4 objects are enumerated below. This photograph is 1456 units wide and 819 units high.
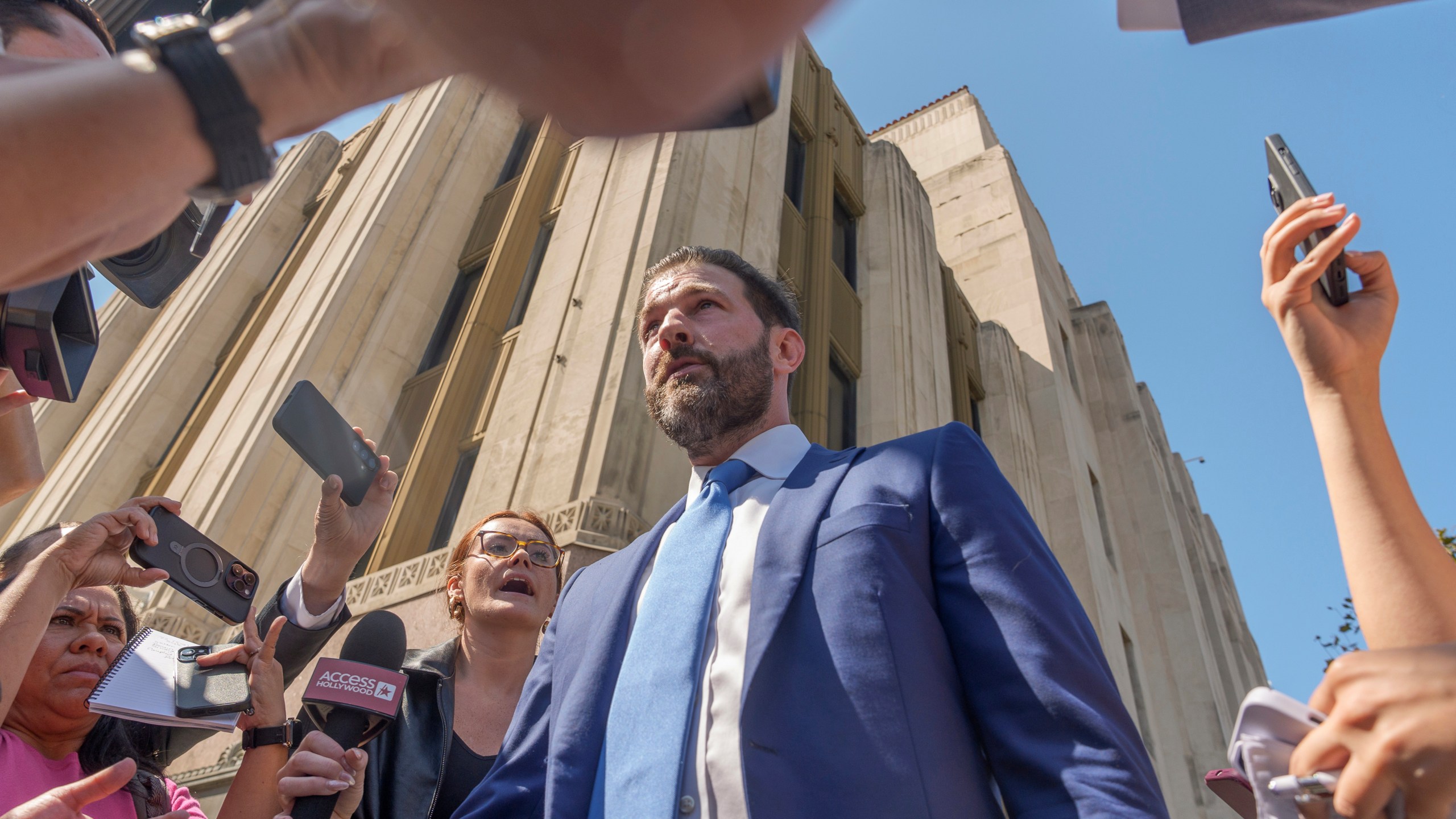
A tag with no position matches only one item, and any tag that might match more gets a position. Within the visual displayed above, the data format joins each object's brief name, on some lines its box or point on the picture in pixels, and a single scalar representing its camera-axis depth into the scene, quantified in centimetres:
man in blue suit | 141
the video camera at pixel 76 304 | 170
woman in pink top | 226
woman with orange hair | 270
